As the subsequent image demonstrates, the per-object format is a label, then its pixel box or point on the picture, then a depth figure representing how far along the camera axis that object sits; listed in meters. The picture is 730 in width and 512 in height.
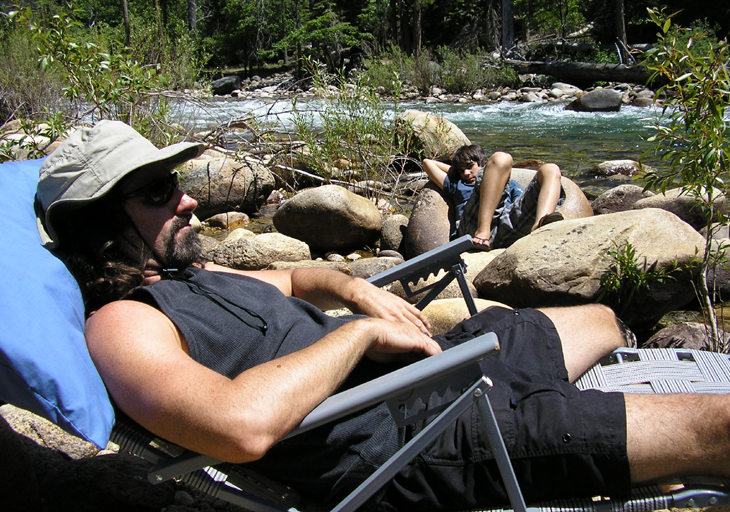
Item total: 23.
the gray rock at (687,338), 3.18
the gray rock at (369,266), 4.94
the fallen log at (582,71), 22.42
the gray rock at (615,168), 9.25
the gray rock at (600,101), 17.52
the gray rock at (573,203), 5.88
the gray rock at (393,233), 6.35
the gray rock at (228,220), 7.44
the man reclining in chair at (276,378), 1.51
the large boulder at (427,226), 5.84
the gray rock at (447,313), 3.47
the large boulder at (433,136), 8.06
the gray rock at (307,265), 4.96
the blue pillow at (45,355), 1.47
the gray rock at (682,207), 5.39
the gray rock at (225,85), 33.66
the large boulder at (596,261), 3.73
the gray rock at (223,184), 7.63
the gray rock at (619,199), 6.58
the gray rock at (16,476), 1.96
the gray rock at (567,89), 22.25
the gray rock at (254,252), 5.40
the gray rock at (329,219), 6.24
